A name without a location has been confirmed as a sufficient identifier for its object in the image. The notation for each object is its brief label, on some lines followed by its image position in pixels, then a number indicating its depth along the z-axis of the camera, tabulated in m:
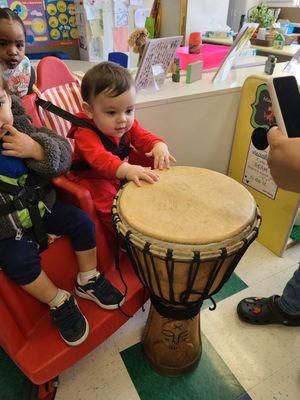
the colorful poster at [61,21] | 2.13
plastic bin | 1.85
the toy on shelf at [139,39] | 1.37
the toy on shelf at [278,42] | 2.49
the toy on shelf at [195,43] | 1.83
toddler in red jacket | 0.94
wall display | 1.28
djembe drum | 0.69
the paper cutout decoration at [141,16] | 2.27
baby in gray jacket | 0.84
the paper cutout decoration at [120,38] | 2.26
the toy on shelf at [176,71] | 1.56
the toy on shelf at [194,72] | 1.54
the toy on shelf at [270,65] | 1.66
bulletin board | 2.04
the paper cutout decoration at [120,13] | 2.15
